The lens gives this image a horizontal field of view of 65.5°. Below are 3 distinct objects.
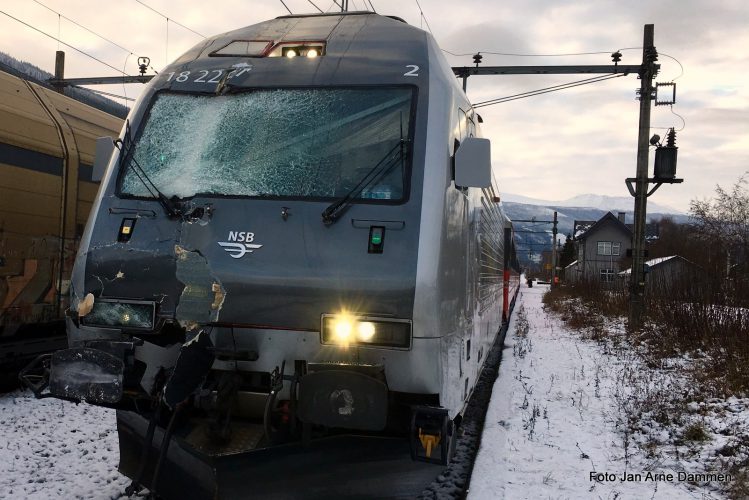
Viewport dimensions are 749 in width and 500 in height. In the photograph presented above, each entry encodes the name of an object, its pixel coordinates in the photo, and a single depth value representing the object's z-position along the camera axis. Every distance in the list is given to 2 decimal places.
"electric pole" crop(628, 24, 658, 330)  13.13
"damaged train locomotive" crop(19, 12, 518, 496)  3.29
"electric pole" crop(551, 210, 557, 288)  40.22
